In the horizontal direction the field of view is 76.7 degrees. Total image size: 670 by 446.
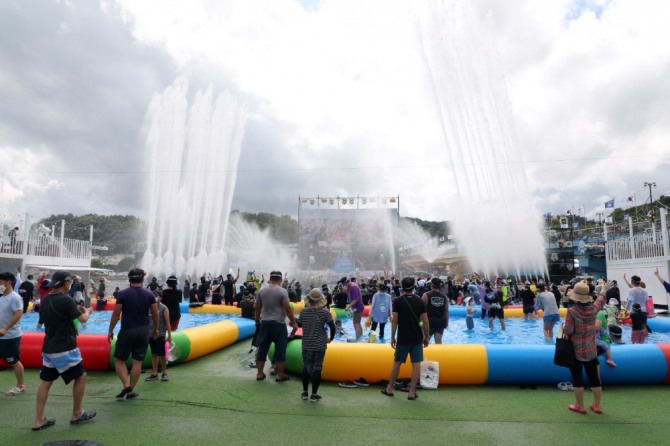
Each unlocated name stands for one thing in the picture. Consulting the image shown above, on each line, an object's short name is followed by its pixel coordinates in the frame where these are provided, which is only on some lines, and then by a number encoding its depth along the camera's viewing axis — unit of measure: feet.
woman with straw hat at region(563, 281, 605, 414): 17.90
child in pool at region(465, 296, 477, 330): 44.88
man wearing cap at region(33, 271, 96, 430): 15.89
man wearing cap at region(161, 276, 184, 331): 29.31
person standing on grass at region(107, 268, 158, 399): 19.10
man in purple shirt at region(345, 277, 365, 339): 39.73
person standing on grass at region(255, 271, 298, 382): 23.04
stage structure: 184.55
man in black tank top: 29.96
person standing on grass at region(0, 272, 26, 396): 19.08
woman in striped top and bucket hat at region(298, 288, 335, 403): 19.84
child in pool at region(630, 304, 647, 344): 32.58
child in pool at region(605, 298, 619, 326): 34.22
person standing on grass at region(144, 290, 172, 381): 22.89
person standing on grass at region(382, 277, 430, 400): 20.34
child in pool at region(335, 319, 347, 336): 40.48
